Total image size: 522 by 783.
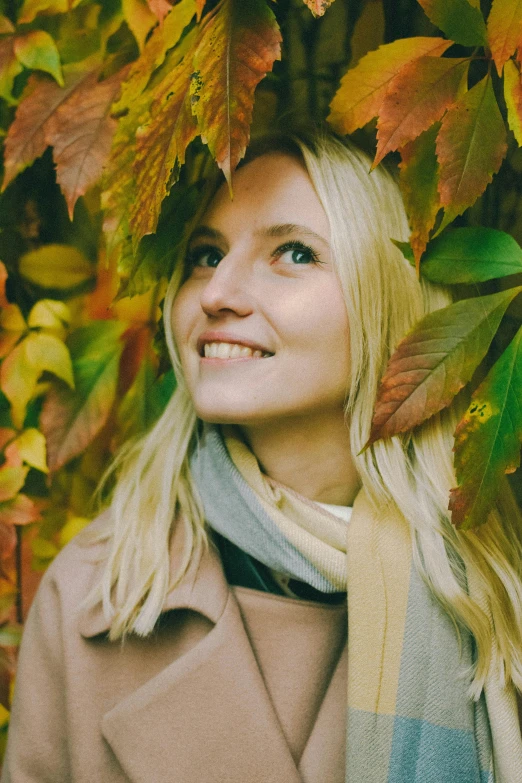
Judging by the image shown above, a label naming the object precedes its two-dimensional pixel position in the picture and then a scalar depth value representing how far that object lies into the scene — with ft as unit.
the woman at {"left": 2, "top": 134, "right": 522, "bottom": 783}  3.25
